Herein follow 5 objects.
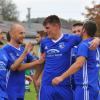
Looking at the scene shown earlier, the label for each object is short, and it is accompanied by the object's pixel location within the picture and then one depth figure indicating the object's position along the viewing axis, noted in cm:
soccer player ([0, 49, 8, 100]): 968
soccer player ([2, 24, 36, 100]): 1012
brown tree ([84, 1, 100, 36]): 7735
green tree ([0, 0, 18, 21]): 11881
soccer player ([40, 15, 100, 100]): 945
